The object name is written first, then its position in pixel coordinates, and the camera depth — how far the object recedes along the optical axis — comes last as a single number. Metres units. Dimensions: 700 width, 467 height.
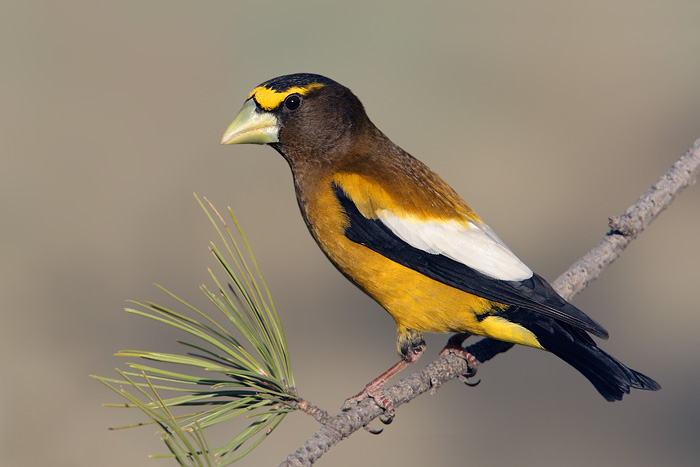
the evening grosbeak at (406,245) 4.11
